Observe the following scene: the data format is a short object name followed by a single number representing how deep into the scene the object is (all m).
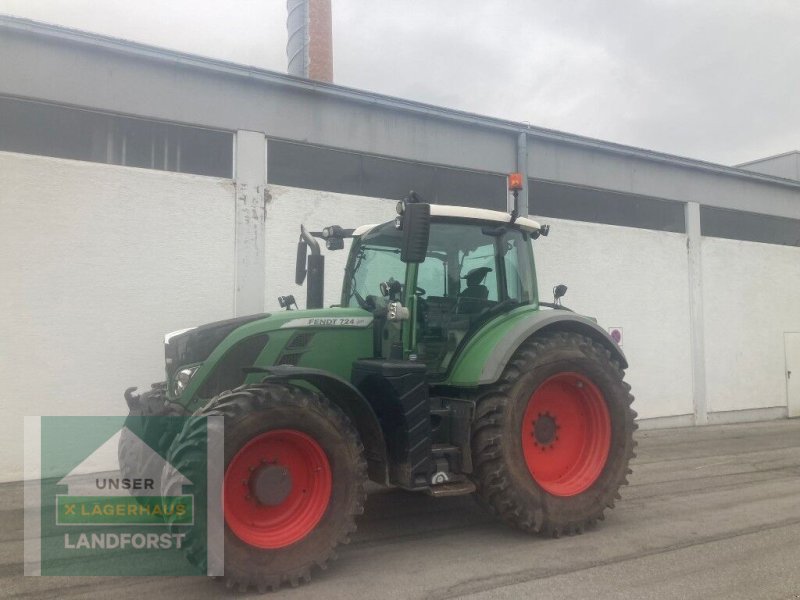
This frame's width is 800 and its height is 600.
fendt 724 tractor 4.18
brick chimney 11.83
